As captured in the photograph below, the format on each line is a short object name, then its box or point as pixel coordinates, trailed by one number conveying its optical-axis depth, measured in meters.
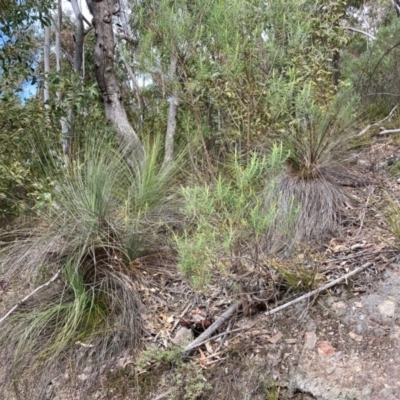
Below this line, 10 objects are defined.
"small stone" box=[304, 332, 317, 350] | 1.70
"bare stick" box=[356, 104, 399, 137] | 3.19
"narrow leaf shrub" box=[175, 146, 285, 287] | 1.62
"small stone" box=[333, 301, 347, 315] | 1.79
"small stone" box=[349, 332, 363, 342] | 1.65
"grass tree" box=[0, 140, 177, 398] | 1.92
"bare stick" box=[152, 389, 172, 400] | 1.67
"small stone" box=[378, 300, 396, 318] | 1.71
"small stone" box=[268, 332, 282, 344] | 1.78
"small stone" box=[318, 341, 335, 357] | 1.64
